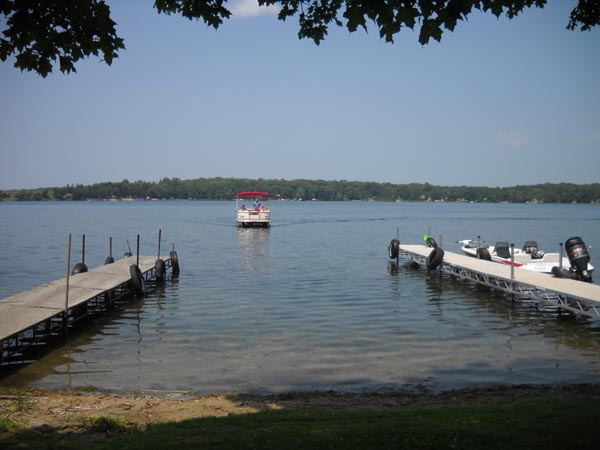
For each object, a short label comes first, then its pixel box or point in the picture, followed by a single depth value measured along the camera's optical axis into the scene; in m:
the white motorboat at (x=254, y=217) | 68.50
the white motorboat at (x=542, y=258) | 23.44
